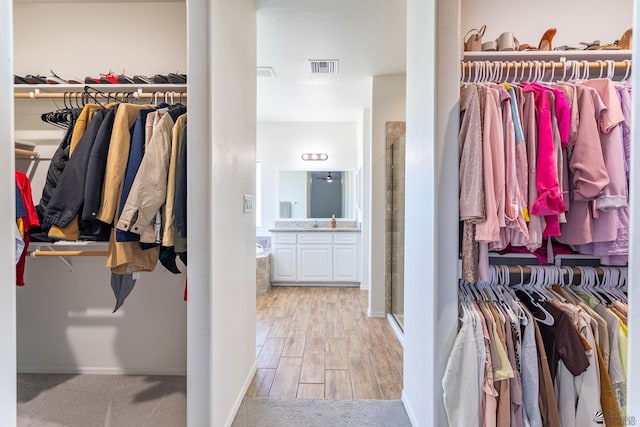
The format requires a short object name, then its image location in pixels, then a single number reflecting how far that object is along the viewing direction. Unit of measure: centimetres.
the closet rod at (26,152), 198
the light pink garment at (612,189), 124
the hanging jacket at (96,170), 150
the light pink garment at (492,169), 125
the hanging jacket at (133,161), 145
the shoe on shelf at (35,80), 195
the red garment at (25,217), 170
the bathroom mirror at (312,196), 516
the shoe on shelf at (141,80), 196
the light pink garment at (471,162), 127
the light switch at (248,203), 197
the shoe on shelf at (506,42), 144
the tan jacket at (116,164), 150
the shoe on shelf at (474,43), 146
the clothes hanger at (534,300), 128
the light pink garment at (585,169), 124
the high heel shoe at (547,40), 149
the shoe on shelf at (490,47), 146
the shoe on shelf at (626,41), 144
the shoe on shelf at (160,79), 197
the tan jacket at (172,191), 143
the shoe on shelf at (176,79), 198
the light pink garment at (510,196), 124
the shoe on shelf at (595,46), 148
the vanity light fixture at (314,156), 512
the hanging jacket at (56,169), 163
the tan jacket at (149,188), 142
